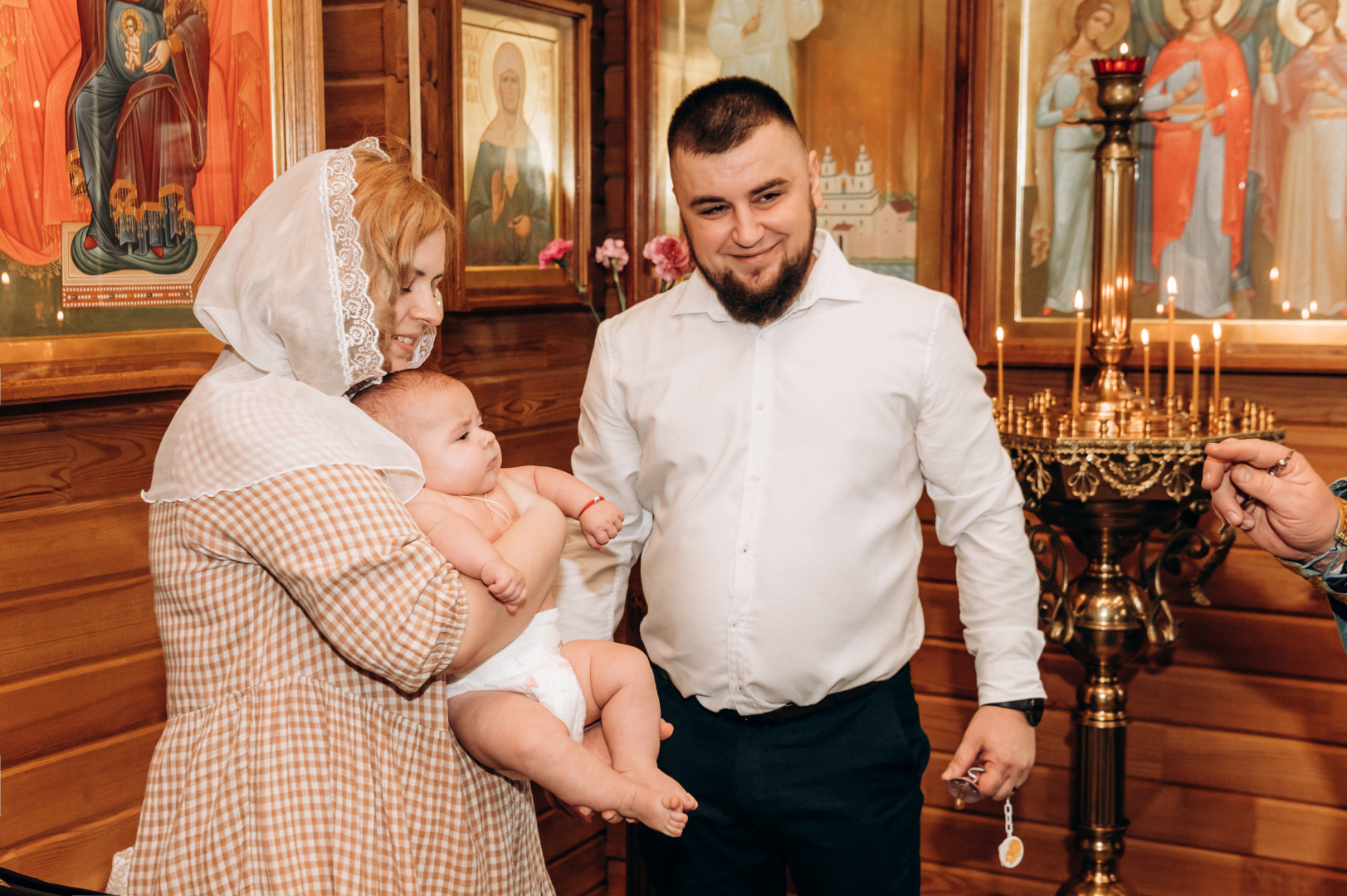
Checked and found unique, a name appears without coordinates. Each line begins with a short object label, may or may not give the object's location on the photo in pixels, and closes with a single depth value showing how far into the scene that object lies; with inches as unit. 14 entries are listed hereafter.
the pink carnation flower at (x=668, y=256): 121.4
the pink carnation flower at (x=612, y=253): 131.5
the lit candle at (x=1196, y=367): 91.7
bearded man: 79.8
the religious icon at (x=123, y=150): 74.5
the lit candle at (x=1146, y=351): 99.7
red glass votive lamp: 100.8
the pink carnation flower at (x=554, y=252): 125.5
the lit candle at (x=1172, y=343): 100.2
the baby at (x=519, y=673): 57.3
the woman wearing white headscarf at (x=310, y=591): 50.8
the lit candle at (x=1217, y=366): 99.7
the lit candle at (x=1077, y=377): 103.4
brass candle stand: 97.8
